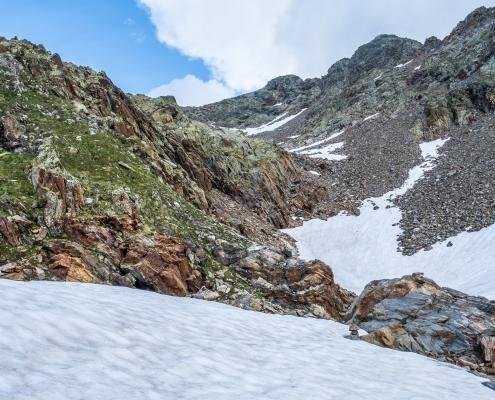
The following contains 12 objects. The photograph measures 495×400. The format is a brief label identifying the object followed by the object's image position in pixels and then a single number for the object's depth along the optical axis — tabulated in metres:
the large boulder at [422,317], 10.55
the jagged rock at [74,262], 11.24
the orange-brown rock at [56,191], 12.78
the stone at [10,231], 11.32
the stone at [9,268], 10.28
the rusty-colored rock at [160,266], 12.70
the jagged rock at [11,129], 16.76
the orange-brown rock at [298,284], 14.88
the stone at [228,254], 15.83
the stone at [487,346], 9.71
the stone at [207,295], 13.09
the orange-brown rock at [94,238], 12.76
